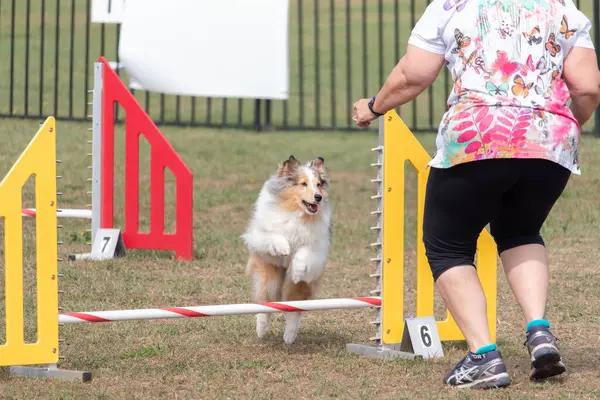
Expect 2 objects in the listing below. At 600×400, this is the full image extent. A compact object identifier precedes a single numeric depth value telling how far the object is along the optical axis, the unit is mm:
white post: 15875
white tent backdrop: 24969
